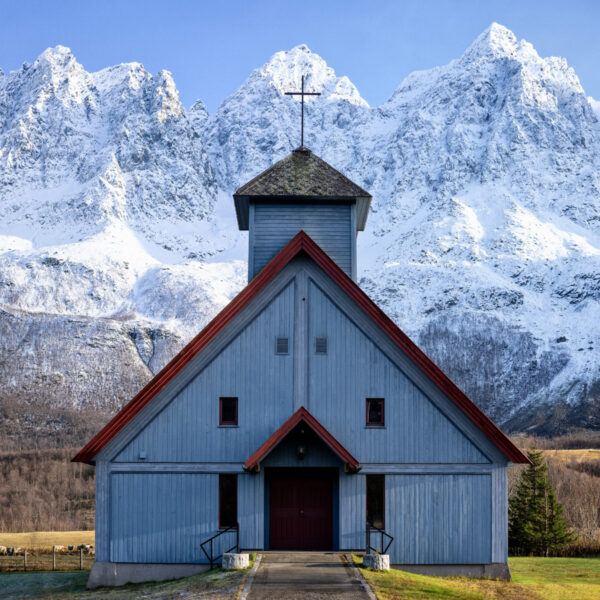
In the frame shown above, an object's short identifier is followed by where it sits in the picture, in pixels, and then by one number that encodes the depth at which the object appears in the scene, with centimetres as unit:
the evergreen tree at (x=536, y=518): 4578
